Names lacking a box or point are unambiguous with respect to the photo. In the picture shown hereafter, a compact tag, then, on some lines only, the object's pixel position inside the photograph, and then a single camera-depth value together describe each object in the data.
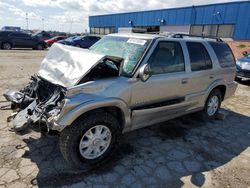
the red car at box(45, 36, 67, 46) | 21.56
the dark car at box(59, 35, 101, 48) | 16.35
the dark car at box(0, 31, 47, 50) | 15.95
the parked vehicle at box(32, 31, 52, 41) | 24.09
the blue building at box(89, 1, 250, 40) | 17.58
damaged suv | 2.44
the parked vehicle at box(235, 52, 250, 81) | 7.90
